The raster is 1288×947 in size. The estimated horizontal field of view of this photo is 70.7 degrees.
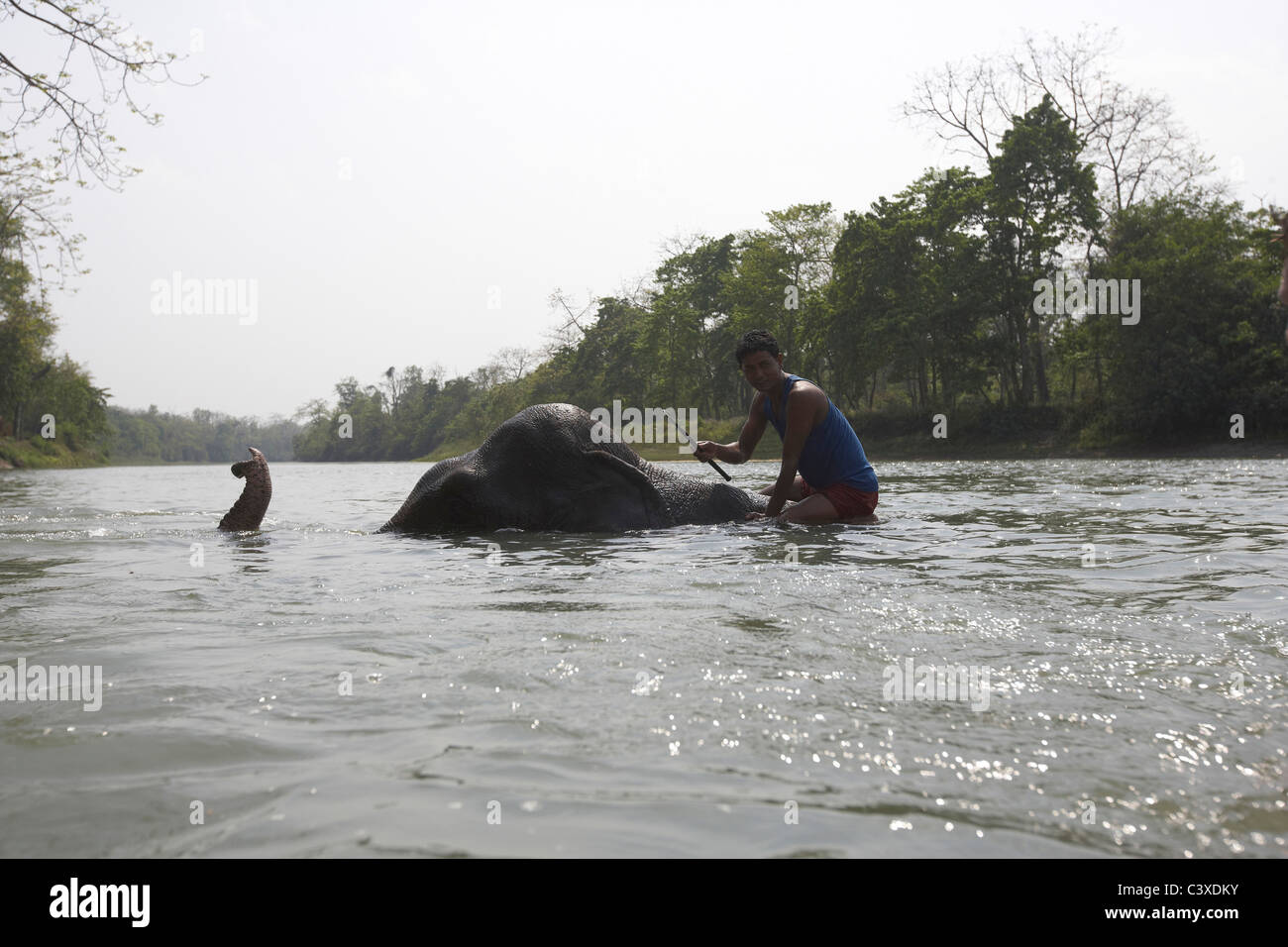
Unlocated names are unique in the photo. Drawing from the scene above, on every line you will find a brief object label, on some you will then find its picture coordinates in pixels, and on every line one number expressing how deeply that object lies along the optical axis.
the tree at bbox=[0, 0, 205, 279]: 9.93
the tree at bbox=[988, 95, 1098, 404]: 32.78
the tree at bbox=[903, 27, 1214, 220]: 35.12
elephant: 7.21
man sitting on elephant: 6.97
